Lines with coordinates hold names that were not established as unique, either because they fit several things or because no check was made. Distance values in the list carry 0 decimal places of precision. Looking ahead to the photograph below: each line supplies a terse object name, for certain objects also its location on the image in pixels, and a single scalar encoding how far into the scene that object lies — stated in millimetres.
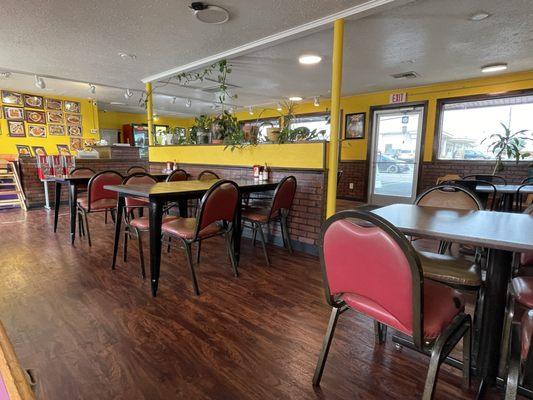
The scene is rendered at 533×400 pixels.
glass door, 5930
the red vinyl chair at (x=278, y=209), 2793
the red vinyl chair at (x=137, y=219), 2410
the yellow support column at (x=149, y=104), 5266
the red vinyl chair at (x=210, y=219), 2084
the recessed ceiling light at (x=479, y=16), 2783
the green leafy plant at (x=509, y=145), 4652
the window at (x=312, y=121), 7427
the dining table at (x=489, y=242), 1082
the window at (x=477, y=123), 4855
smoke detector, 2646
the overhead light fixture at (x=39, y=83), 4609
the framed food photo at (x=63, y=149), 6916
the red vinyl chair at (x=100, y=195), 3182
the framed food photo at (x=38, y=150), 6600
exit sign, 5859
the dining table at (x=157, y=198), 2105
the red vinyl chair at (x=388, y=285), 936
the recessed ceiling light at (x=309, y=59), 4117
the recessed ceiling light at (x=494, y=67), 4285
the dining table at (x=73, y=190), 3410
